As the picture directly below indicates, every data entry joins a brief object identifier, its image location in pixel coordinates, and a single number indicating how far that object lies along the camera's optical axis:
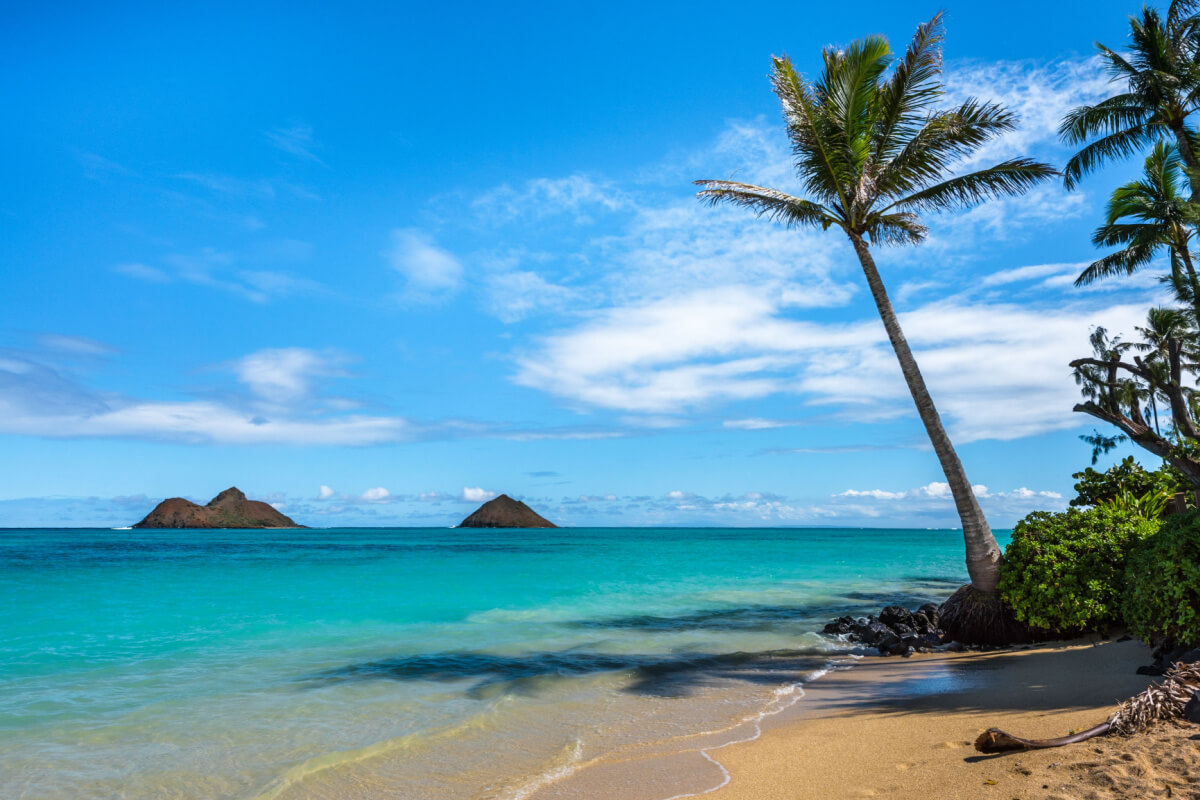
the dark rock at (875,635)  12.24
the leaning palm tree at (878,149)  12.50
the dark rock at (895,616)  13.40
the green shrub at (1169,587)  7.08
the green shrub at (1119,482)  14.93
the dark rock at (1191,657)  6.27
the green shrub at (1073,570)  10.02
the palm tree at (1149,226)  18.60
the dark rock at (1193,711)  4.94
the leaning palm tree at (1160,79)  17.02
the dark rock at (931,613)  13.10
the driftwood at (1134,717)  4.95
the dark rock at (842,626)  13.73
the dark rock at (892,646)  11.34
